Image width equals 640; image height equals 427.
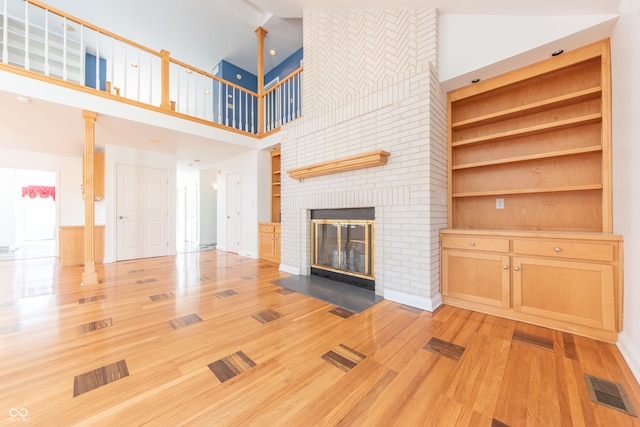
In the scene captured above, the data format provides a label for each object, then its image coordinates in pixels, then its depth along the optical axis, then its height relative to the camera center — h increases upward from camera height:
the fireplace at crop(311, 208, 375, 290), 3.03 -0.43
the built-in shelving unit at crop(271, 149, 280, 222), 5.44 +0.59
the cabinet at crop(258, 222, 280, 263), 4.75 -0.54
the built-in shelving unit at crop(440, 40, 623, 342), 1.89 +0.15
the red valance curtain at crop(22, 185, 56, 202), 8.80 +0.85
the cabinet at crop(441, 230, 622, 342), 1.79 -0.55
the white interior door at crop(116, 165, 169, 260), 5.06 +0.05
